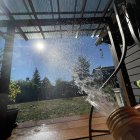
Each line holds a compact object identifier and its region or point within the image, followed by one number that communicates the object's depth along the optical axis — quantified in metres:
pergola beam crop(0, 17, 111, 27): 2.13
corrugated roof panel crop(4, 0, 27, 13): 2.01
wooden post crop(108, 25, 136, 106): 1.80
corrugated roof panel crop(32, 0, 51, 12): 2.04
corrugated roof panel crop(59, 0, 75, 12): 2.08
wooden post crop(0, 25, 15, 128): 1.93
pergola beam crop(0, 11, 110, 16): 2.22
